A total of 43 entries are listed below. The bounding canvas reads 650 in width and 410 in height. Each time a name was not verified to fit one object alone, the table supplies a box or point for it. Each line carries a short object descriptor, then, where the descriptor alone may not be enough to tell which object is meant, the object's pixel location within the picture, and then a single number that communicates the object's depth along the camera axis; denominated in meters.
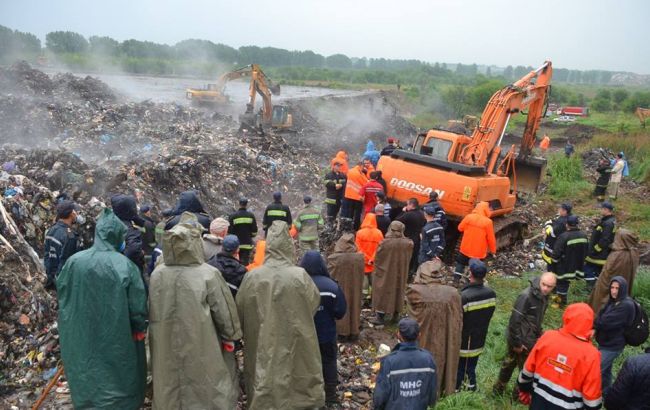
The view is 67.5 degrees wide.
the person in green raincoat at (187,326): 3.65
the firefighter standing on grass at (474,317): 4.62
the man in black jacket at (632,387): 3.48
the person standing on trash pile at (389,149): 11.87
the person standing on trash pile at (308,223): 7.57
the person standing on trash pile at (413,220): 7.74
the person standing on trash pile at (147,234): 6.33
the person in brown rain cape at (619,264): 6.15
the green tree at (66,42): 53.78
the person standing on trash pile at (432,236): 7.18
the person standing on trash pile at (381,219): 7.57
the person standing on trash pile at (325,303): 4.38
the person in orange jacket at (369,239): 6.98
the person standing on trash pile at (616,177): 13.70
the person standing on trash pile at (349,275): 6.04
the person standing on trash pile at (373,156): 11.90
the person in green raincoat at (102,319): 3.59
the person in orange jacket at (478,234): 7.46
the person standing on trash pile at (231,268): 4.48
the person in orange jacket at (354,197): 9.44
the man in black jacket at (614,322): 4.52
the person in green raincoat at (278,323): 3.92
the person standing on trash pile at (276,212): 7.54
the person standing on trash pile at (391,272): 6.48
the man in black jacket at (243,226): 7.25
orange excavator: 9.02
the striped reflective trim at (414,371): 3.44
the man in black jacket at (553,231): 7.32
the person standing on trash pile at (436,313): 4.47
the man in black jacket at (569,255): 7.23
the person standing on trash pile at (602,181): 13.89
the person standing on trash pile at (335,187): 10.06
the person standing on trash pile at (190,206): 6.14
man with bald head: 4.56
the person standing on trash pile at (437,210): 7.69
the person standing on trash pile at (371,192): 9.10
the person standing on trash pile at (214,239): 5.22
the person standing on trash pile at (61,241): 5.22
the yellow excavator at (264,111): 17.58
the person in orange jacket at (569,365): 3.46
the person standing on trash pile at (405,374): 3.44
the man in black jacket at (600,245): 7.43
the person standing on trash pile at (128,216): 4.85
